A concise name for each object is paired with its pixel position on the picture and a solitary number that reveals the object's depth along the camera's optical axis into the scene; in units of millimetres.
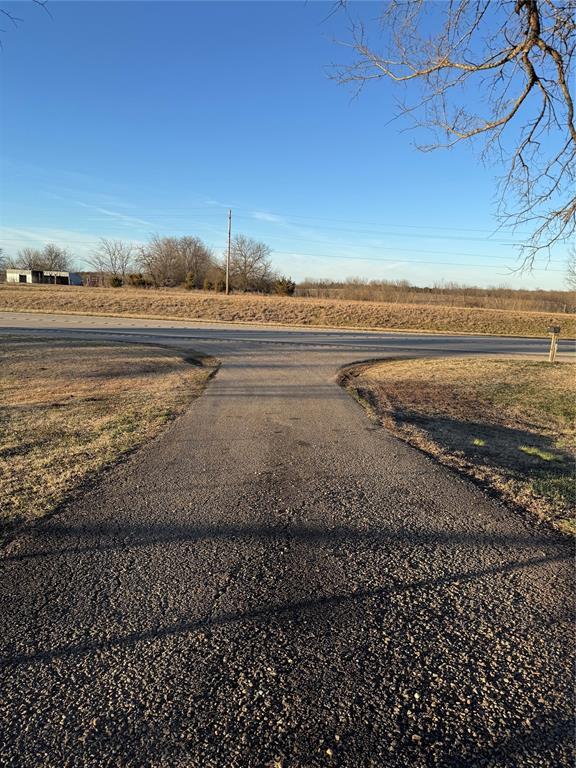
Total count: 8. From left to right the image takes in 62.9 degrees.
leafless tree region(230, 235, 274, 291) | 75438
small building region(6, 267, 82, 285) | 83688
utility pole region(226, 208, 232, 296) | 53094
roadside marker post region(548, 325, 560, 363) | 16625
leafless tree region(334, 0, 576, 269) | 5367
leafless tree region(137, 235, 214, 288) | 85250
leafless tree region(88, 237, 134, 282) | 101062
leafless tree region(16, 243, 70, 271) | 110188
